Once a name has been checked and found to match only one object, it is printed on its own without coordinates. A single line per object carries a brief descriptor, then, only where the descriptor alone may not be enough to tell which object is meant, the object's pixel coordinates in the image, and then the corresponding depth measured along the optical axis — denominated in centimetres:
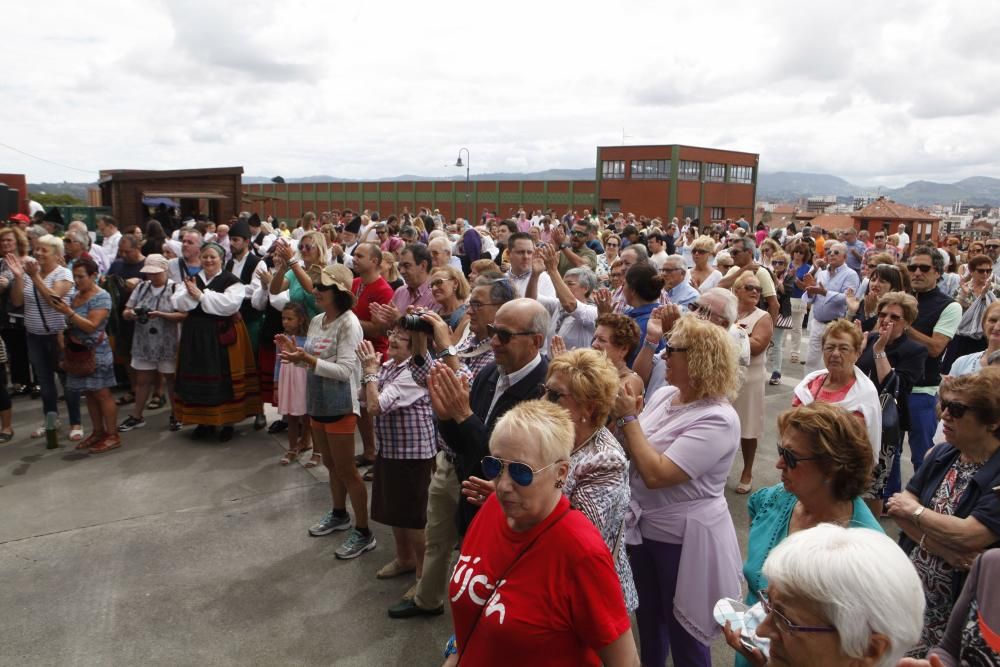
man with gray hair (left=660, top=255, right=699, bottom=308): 572
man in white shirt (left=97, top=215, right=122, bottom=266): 1058
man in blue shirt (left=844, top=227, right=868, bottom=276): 1011
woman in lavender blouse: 279
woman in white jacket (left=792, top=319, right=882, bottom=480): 384
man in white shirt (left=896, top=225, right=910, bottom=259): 1542
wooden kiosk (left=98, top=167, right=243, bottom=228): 1805
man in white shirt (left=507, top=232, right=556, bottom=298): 566
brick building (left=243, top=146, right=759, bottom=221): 5041
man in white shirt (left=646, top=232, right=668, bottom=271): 915
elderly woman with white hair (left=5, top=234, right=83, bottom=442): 664
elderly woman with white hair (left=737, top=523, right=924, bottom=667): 150
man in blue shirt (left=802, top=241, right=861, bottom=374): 696
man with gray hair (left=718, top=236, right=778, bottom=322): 662
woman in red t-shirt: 199
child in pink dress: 599
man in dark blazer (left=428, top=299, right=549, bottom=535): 279
